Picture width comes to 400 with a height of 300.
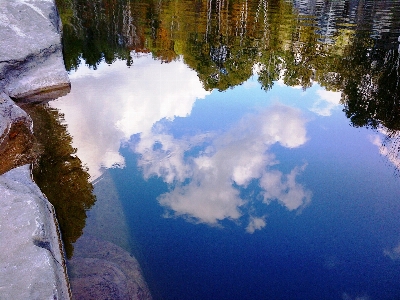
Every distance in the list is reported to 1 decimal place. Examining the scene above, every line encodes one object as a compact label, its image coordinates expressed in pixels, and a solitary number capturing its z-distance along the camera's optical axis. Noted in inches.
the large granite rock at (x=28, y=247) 149.4
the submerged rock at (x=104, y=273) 187.9
